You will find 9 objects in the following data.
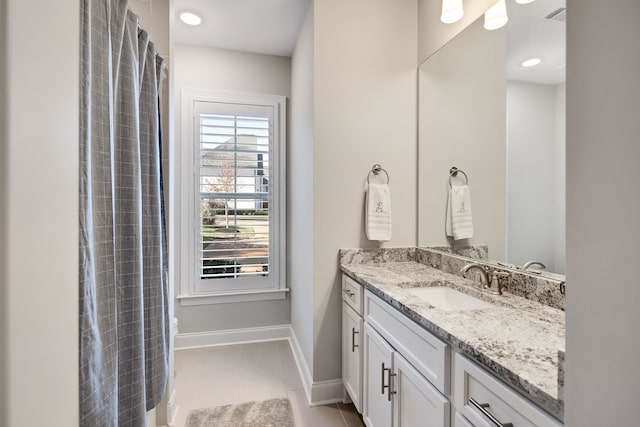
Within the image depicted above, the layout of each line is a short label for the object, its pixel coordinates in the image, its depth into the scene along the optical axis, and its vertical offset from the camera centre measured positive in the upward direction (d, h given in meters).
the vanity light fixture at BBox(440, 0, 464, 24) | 1.67 +1.09
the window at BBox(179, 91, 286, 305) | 2.75 +0.10
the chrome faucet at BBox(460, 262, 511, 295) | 1.39 -0.33
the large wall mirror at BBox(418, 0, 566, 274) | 1.24 +0.39
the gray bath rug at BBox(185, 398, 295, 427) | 1.78 -1.25
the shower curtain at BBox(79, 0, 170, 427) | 0.87 -0.06
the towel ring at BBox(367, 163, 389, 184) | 2.04 +0.26
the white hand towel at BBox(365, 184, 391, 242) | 1.98 -0.04
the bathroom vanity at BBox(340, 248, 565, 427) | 0.74 -0.43
